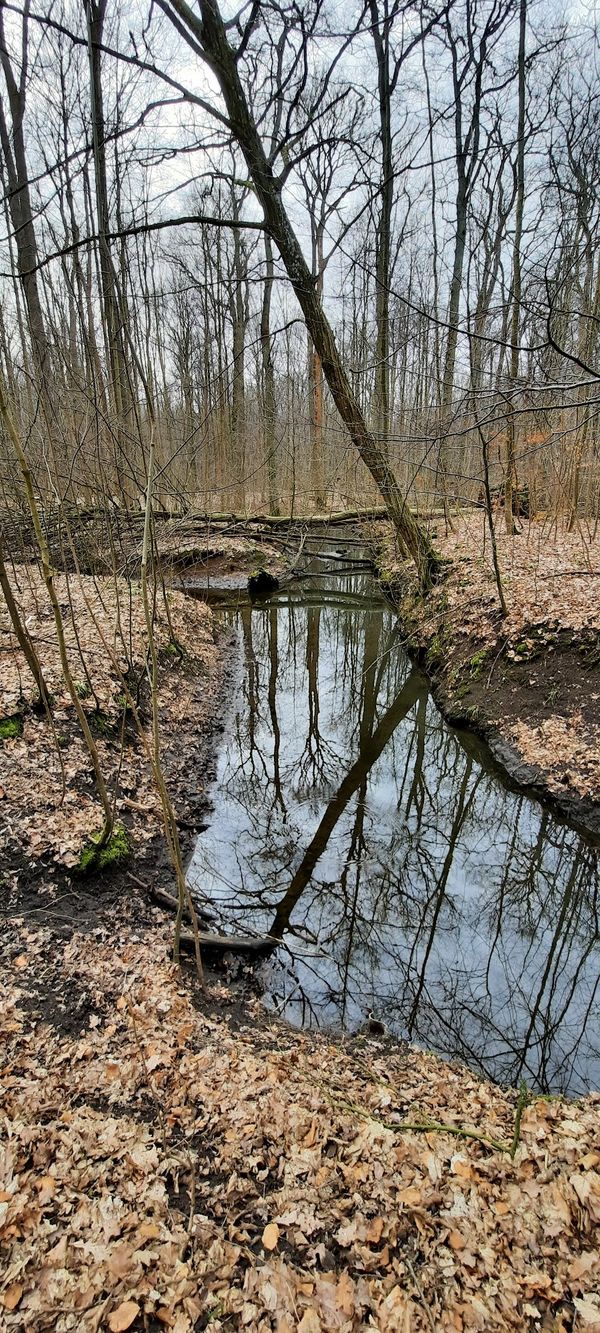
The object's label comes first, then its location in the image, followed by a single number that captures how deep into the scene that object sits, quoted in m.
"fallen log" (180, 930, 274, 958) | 3.72
